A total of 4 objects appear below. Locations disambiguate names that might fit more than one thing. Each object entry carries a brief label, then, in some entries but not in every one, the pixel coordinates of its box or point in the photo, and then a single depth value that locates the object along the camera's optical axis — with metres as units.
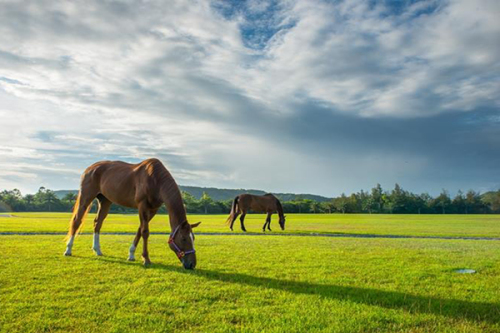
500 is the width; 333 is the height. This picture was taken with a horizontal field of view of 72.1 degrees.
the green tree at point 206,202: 87.57
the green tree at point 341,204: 102.44
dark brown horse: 24.03
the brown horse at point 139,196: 7.89
